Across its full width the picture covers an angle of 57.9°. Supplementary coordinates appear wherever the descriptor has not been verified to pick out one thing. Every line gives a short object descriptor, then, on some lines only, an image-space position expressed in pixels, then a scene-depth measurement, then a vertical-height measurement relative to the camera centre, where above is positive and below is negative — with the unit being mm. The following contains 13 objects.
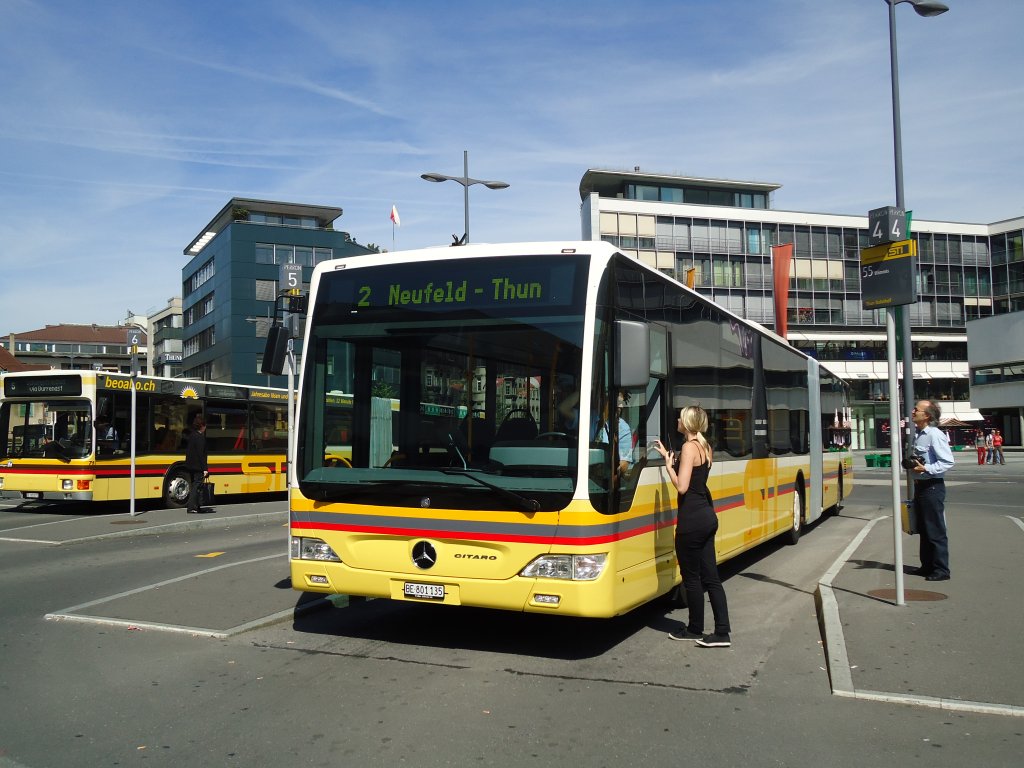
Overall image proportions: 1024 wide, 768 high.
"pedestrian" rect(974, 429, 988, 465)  45438 -1394
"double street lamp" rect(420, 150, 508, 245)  21438 +5825
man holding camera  9578 -665
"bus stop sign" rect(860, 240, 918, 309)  8312 +1363
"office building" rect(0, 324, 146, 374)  127875 +12782
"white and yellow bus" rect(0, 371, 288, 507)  18797 +4
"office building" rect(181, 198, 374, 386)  68938 +12841
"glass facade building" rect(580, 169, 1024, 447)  70250 +12691
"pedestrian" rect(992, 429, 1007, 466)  44188 -1029
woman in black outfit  7078 -764
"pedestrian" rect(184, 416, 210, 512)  18875 -580
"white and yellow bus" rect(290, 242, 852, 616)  6438 -15
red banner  24469 +4150
